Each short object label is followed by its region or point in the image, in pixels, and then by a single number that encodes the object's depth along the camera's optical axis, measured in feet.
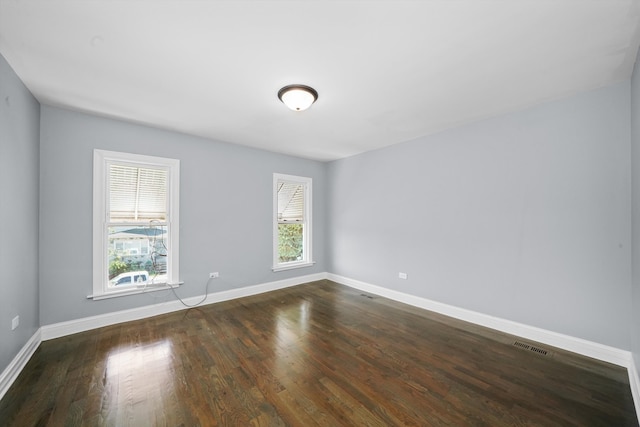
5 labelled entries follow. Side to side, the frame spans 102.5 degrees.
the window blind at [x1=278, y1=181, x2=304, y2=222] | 17.07
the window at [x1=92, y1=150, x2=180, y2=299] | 10.67
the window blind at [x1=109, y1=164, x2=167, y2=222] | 11.16
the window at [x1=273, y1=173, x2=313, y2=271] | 16.49
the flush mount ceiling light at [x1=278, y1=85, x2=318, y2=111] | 8.23
